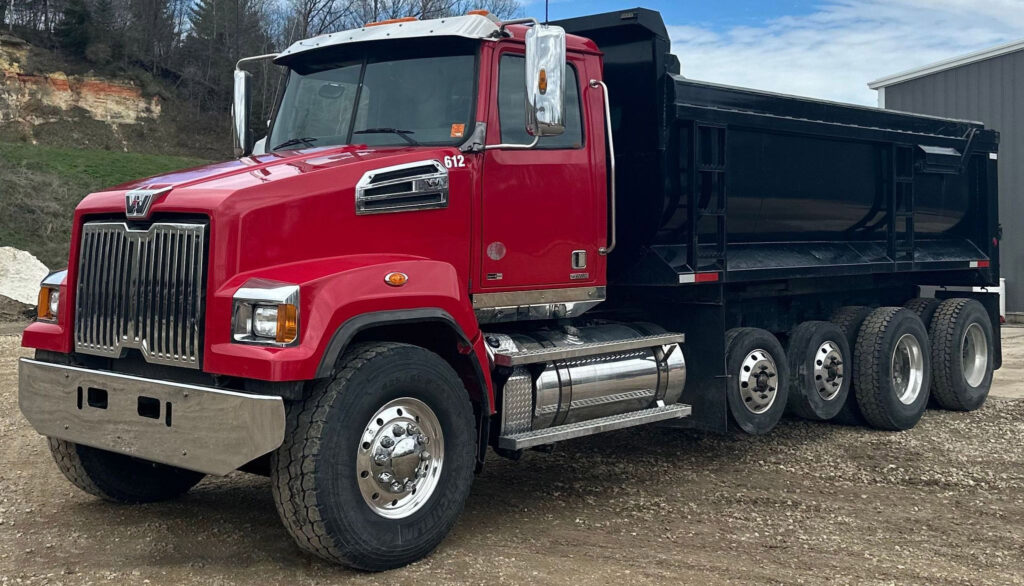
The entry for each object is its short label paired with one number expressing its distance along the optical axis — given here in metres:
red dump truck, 4.82
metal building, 20.08
